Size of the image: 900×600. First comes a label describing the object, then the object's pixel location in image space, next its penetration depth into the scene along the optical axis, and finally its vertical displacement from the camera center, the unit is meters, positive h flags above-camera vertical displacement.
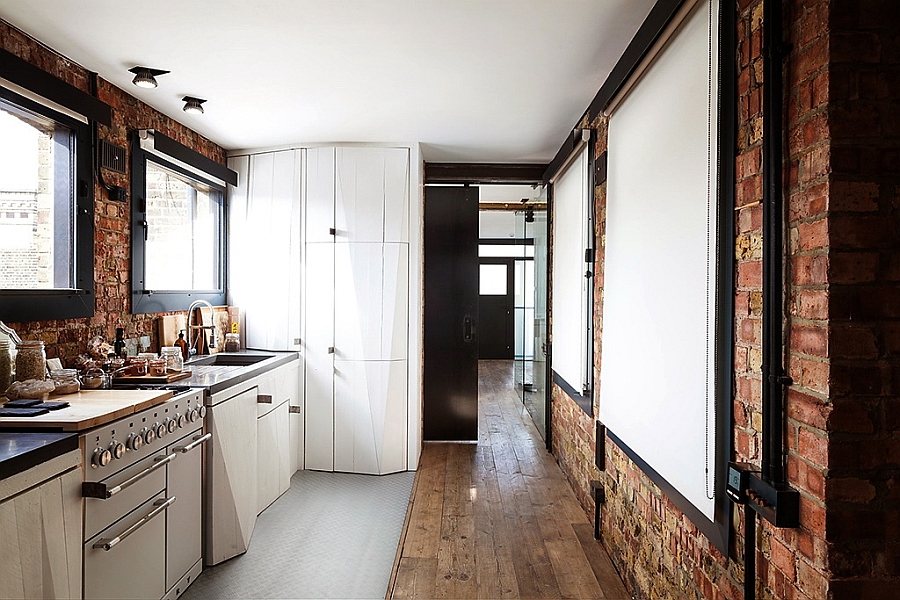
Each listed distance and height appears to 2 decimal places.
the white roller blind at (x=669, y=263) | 1.87 +0.14
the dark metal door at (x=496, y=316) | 12.30 -0.36
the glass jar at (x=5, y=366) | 2.35 -0.27
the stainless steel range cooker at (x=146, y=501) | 2.04 -0.79
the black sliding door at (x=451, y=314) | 5.50 -0.14
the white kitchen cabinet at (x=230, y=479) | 2.99 -0.95
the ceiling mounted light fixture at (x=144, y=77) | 3.01 +1.10
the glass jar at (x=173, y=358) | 3.19 -0.32
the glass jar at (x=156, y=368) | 2.98 -0.35
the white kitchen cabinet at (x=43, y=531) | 1.63 -0.68
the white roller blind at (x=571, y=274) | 3.76 +0.17
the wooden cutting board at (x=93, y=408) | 1.96 -0.40
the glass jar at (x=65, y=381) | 2.48 -0.35
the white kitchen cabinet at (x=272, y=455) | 3.69 -1.01
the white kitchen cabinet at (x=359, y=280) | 4.55 +0.14
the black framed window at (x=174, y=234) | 3.55 +0.43
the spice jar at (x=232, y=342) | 4.43 -0.32
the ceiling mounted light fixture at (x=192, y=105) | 3.50 +1.12
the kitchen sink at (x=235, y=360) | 4.25 -0.44
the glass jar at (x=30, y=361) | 2.38 -0.25
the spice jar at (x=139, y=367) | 2.96 -0.34
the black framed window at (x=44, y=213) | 2.63 +0.40
